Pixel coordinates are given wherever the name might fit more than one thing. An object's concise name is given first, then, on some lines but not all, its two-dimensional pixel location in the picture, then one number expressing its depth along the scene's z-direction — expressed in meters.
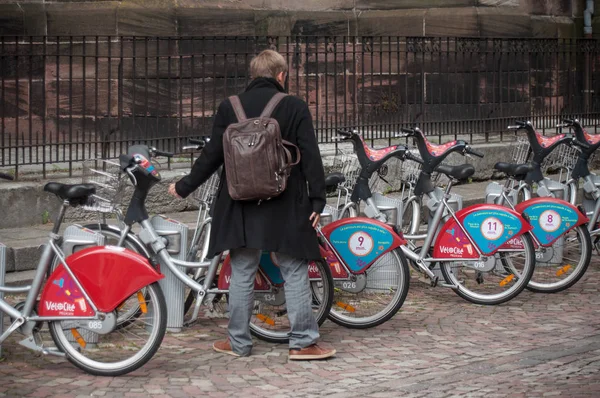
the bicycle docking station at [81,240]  9.13
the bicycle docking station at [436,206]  11.80
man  9.29
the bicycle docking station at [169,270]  10.01
